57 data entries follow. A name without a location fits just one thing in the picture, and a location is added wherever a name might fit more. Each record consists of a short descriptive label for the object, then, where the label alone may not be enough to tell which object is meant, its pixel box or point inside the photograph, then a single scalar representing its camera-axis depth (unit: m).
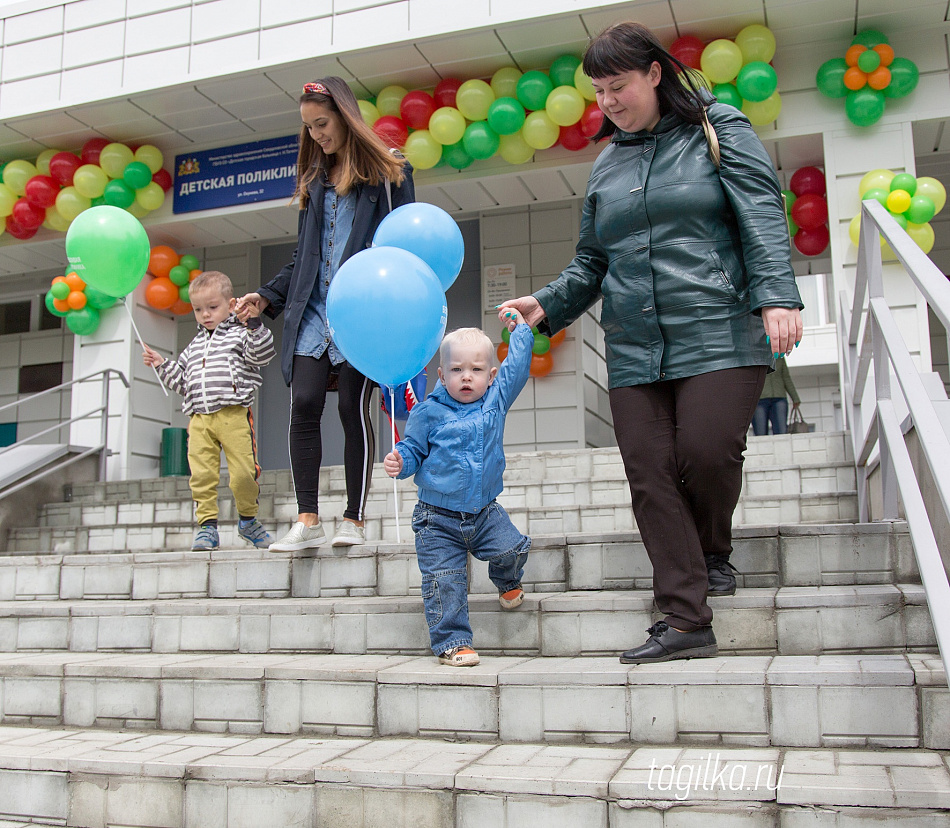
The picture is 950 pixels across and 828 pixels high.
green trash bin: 8.15
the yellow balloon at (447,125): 6.43
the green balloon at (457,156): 6.65
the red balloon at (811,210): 6.42
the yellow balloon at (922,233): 5.50
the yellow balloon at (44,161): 7.67
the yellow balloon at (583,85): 6.06
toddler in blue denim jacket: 2.67
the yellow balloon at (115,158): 7.45
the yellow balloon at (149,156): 7.50
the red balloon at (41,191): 7.46
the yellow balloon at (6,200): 7.58
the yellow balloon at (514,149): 6.50
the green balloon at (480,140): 6.45
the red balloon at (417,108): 6.59
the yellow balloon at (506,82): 6.44
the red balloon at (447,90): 6.56
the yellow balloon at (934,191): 5.54
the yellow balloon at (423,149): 6.55
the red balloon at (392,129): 6.62
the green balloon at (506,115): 6.29
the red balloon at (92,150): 7.55
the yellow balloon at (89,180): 7.32
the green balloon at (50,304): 7.71
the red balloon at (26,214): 7.56
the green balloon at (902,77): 5.71
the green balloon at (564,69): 6.22
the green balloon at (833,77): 5.89
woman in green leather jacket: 2.33
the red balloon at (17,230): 7.70
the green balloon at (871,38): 5.79
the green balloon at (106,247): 3.93
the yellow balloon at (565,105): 6.09
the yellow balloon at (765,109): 5.88
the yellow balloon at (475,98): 6.41
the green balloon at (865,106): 5.78
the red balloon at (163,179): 7.75
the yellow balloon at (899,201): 5.43
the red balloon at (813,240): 6.51
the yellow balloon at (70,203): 7.41
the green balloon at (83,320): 7.64
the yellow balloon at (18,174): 7.55
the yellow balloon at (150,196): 7.51
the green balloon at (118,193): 7.41
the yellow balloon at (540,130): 6.28
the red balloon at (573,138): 6.38
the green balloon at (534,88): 6.22
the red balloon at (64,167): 7.50
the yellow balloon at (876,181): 5.63
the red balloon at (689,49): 5.96
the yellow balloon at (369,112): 6.68
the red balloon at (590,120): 6.04
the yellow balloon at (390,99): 6.75
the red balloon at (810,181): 6.46
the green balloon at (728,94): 5.89
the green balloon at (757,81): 5.70
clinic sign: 7.49
